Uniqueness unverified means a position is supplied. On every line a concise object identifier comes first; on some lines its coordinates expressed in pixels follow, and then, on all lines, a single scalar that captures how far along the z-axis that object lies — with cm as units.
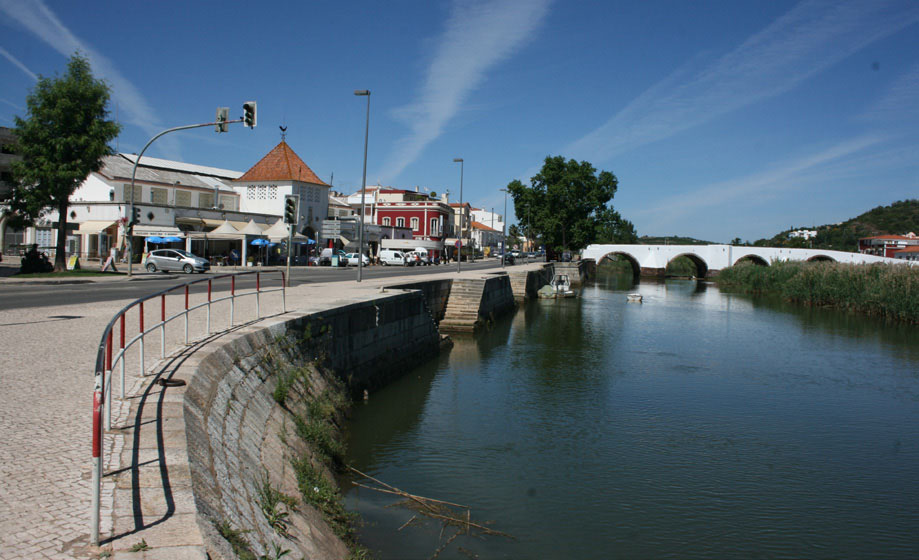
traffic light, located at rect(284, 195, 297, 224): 2003
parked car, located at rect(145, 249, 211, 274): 3475
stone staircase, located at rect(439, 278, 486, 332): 2645
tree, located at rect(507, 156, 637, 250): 7712
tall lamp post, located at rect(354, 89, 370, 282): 2616
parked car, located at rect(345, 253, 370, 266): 5334
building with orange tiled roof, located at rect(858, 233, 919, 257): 9812
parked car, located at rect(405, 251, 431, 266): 6105
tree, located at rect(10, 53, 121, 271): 2723
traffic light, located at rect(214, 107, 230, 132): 2178
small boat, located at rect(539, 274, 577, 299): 4650
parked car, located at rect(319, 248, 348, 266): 5272
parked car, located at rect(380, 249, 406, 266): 5897
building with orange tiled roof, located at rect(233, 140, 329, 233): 5672
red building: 8169
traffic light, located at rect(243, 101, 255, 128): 2045
